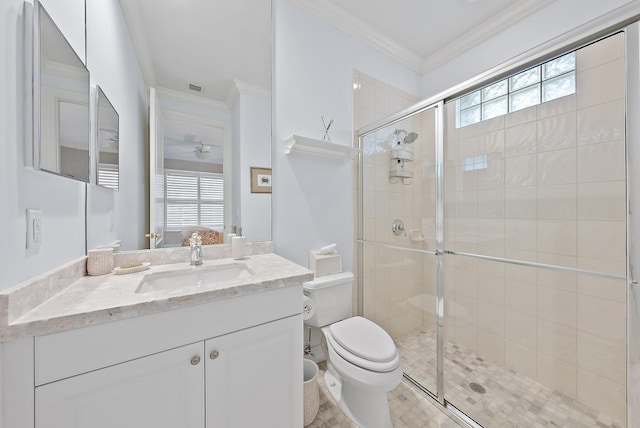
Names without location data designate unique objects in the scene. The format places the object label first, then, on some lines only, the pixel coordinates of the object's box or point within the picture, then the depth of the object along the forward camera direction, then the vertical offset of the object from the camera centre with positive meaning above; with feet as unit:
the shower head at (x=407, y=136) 5.79 +1.92
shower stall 4.31 -0.58
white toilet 3.86 -2.43
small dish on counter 3.37 -0.81
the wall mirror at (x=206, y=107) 4.08 +2.02
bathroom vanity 1.99 -1.44
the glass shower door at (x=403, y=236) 5.47 -0.57
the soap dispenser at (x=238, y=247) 4.44 -0.63
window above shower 4.78 +2.69
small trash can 4.13 -3.27
